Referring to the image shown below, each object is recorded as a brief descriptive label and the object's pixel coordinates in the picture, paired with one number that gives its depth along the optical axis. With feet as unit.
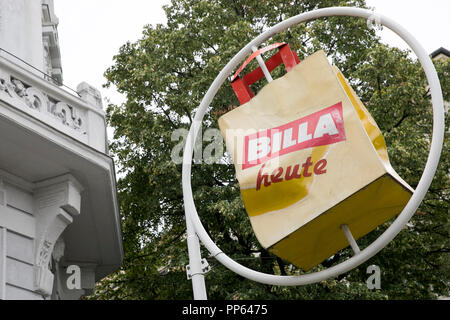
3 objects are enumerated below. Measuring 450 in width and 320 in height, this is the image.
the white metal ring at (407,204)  23.40
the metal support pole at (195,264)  28.78
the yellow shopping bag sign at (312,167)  23.63
